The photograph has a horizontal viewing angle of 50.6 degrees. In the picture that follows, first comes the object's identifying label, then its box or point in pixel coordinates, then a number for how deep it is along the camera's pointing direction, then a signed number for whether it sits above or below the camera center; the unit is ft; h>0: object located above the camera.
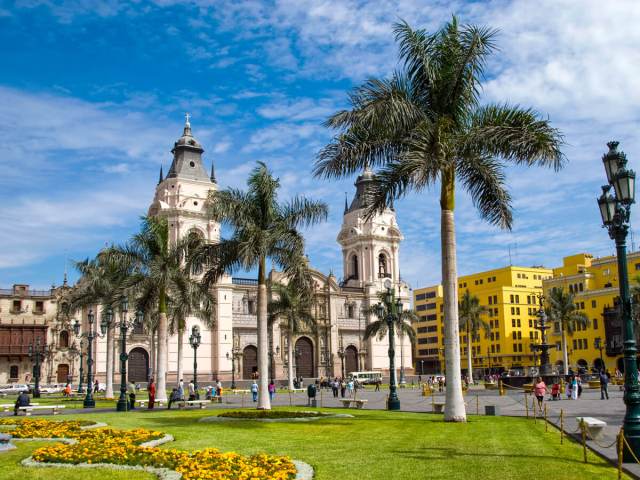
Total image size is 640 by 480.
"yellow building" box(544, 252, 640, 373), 238.07 +6.79
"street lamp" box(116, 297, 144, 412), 98.68 -4.14
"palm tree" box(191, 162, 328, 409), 83.92 +12.89
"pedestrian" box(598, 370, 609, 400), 104.78 -8.77
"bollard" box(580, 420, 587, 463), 38.65 -6.37
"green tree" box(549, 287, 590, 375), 202.39 +6.07
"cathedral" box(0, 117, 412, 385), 214.69 +7.28
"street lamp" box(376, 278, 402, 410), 89.15 -0.41
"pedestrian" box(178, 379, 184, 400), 107.07 -8.41
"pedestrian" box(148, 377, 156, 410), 102.63 -8.41
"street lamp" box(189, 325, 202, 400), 134.09 +0.24
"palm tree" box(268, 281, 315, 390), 181.98 +7.12
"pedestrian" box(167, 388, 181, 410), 104.63 -8.78
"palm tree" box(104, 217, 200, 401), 115.24 +12.95
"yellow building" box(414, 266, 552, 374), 303.89 +6.32
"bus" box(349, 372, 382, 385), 228.39 -14.49
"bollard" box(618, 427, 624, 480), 31.50 -5.80
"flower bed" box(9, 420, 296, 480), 33.86 -6.84
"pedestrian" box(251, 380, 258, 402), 128.88 -10.23
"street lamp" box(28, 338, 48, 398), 155.74 -3.23
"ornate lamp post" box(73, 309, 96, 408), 110.22 -8.89
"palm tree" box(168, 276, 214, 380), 122.52 +7.10
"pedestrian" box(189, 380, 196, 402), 116.98 -9.43
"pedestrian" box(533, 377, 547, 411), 83.76 -7.49
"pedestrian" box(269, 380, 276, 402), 136.51 -10.65
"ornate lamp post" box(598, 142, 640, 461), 39.58 +5.68
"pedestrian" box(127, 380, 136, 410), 104.22 -9.20
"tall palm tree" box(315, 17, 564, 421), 62.69 +18.40
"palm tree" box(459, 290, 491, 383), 215.31 +5.70
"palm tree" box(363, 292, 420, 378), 200.85 +2.27
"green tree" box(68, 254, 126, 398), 122.21 +10.67
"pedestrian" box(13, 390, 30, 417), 87.56 -7.49
